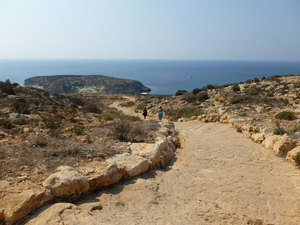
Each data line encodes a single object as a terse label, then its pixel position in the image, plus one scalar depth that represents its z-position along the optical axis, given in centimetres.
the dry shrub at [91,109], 1900
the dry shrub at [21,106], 1226
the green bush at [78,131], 904
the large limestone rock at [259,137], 1011
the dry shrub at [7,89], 1755
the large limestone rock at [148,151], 709
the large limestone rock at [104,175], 523
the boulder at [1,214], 358
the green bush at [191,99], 2578
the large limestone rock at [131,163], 612
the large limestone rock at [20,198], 371
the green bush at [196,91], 3028
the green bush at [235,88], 2720
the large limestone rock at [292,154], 757
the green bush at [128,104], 3375
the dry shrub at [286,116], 1226
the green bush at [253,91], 2286
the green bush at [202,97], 2485
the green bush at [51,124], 929
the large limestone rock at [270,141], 916
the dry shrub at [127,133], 880
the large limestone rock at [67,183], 454
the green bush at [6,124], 845
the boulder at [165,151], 756
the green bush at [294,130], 949
